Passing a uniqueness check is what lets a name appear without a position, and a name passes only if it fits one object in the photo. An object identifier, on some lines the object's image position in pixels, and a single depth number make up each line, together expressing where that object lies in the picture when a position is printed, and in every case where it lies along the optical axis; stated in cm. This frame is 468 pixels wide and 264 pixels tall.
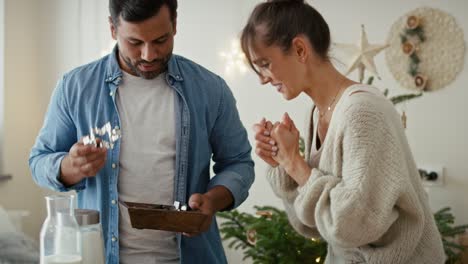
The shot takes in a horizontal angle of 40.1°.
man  162
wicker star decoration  317
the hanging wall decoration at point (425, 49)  338
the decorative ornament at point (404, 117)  336
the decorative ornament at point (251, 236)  320
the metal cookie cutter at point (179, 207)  143
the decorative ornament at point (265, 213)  319
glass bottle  121
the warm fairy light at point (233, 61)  399
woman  124
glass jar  128
